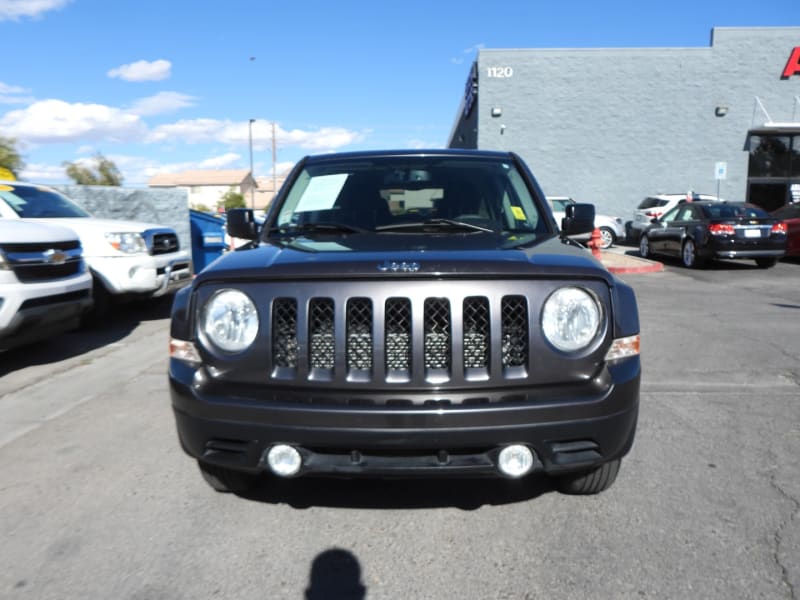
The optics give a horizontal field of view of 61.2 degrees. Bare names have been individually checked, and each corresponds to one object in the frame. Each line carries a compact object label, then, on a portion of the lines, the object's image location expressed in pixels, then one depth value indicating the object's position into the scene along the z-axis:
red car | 14.79
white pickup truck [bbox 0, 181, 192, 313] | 7.61
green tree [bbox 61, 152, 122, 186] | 40.04
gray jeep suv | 2.43
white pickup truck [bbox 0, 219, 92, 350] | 5.42
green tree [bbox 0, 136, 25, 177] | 21.16
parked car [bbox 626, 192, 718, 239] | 20.20
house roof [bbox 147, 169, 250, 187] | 106.56
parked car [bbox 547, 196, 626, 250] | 20.12
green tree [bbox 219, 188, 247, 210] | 83.62
